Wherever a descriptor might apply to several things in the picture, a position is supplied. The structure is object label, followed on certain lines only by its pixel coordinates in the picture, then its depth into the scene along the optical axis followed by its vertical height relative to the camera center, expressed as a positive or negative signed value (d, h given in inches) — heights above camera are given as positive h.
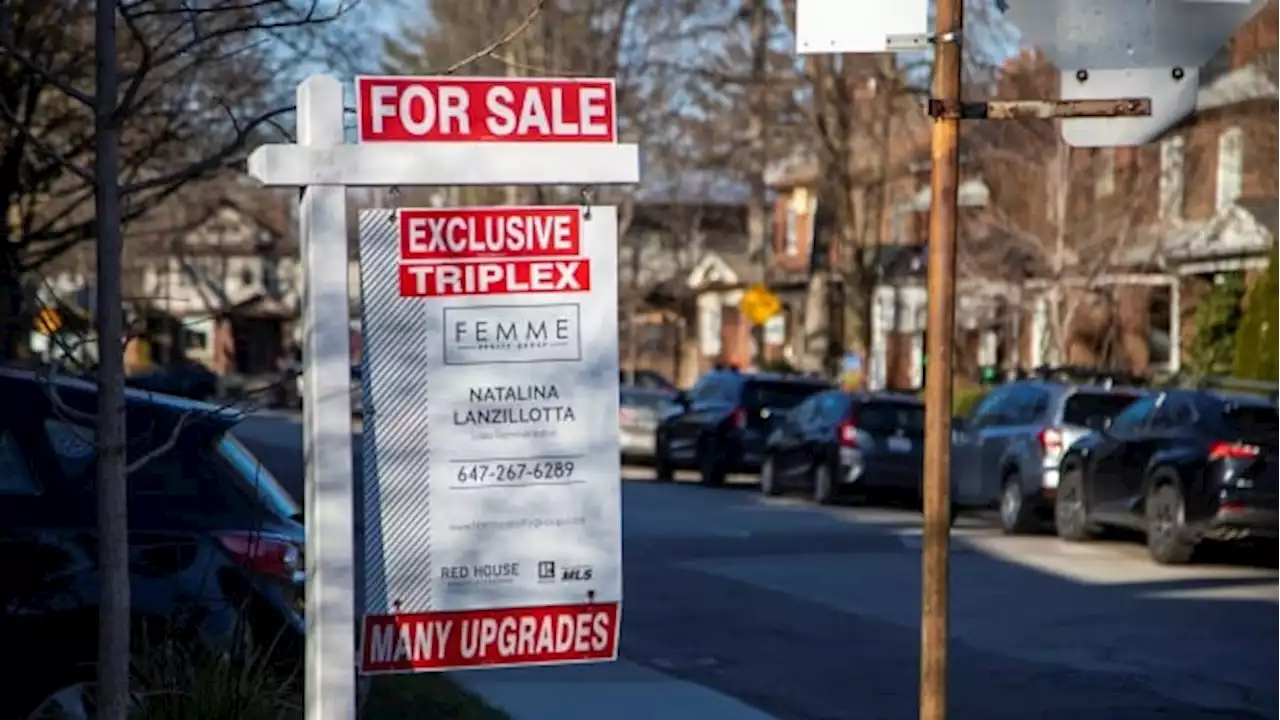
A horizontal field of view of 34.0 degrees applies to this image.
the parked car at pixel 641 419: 1429.6 -103.0
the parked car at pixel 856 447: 1043.3 -90.6
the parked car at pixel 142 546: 316.5 -42.6
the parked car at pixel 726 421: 1247.5 -91.9
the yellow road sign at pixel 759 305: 1605.6 -28.1
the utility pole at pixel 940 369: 238.8 -11.6
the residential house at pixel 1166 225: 1274.6 +27.3
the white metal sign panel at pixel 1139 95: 247.6 +20.3
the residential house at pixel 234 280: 1232.8 -6.5
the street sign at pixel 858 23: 240.4 +28.2
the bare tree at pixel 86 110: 581.9 +58.9
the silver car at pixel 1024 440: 877.8 -75.2
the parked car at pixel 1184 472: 707.4 -73.1
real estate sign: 253.0 -20.4
